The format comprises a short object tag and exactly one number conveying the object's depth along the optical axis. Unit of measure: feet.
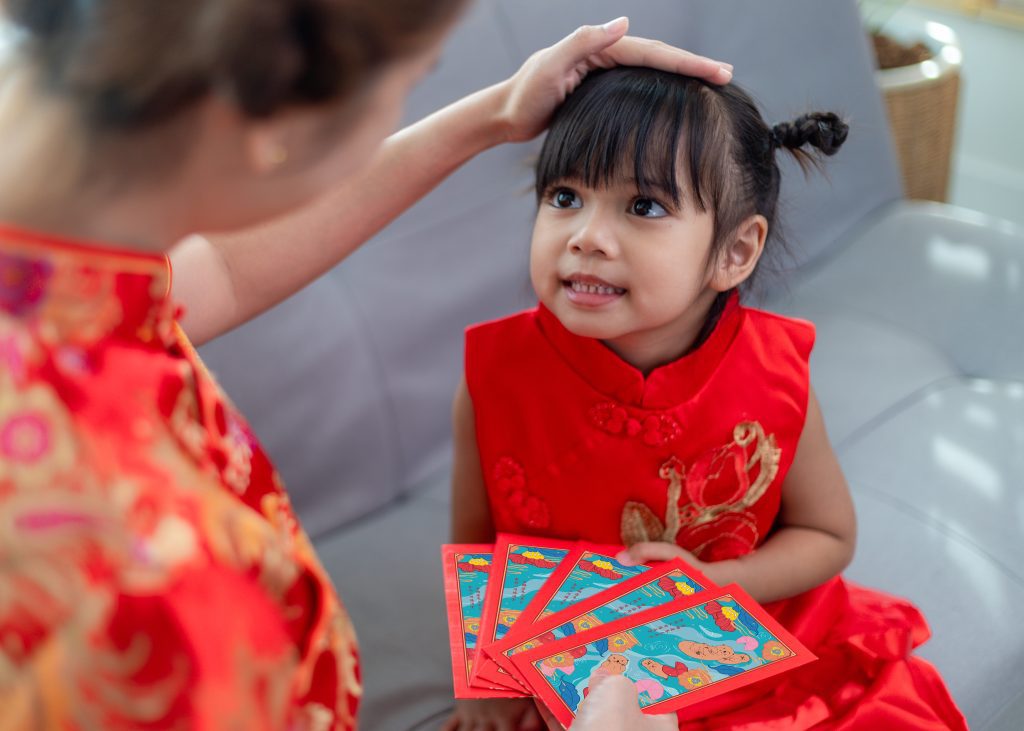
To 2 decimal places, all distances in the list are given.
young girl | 3.99
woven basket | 9.20
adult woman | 2.09
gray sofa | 5.27
